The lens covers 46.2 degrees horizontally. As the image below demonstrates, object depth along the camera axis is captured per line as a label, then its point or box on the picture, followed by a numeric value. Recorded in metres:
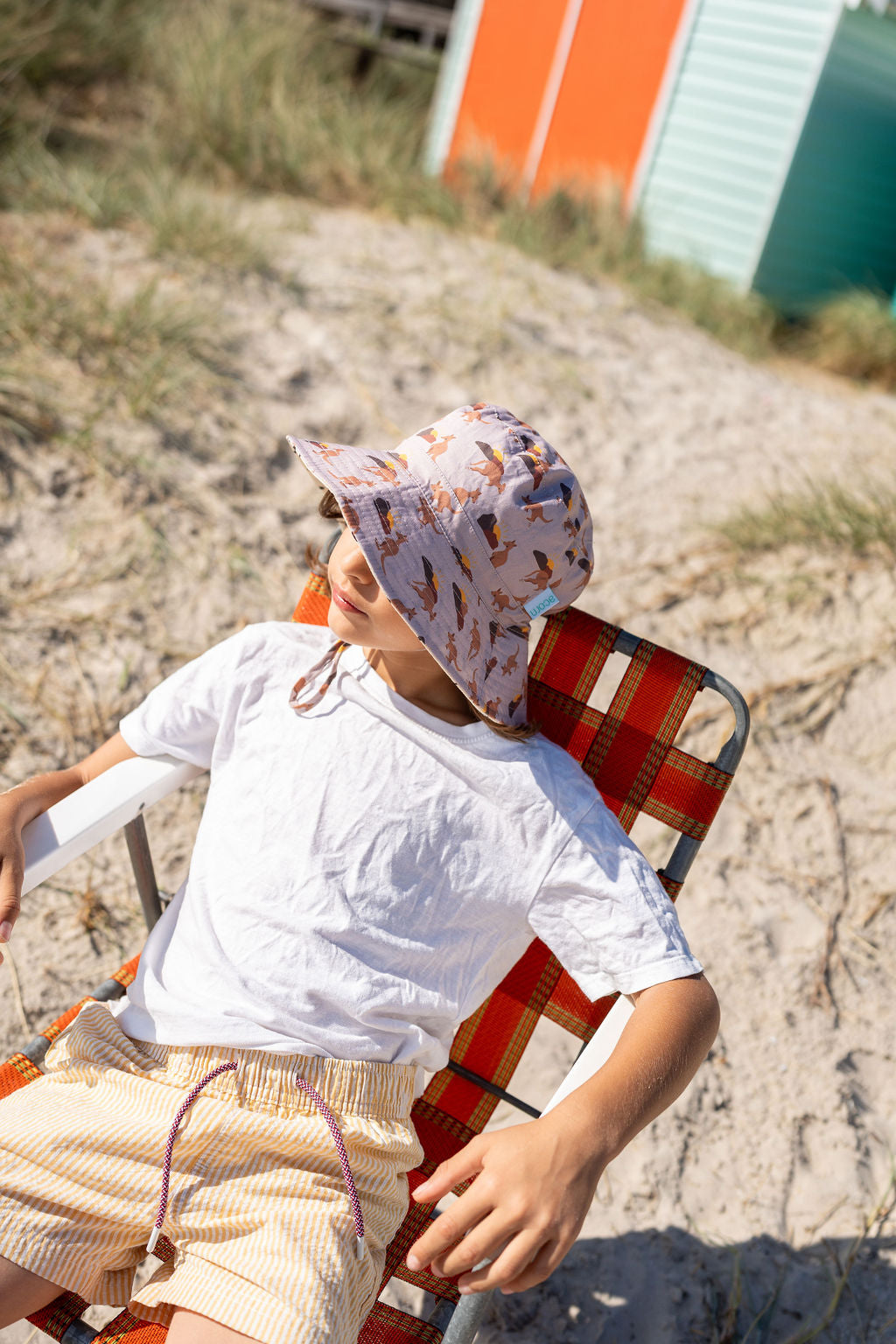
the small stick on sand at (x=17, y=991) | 2.10
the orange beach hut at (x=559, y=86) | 6.74
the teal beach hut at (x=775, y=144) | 6.00
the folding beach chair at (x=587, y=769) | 1.58
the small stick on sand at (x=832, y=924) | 2.40
